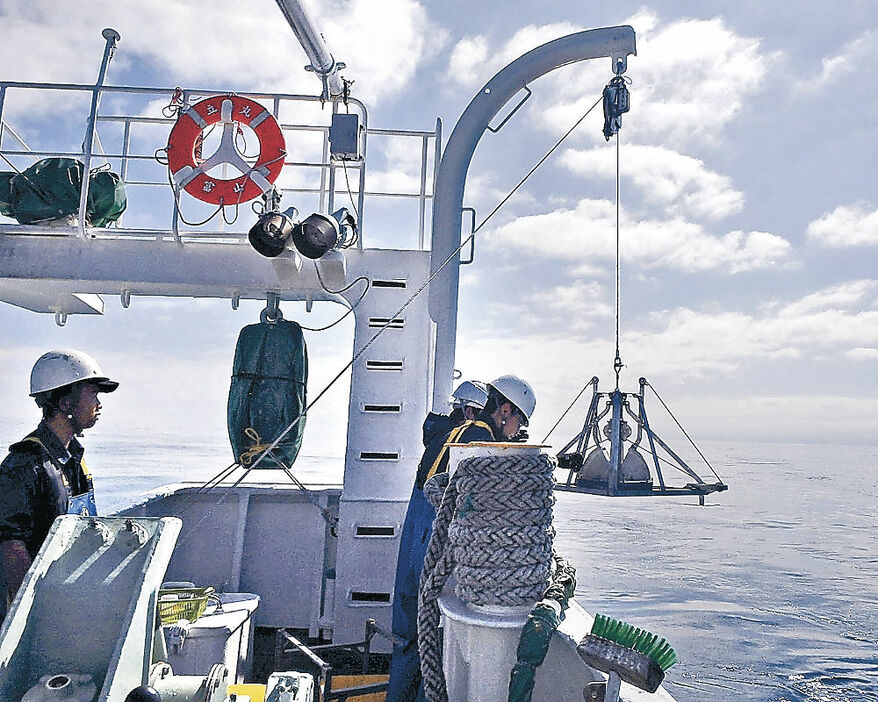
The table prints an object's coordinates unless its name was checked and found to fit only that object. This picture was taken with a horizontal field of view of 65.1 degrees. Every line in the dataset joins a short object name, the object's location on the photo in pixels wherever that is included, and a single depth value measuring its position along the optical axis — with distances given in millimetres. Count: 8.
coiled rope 1960
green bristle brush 1575
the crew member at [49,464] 2143
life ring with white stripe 4523
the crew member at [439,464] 3312
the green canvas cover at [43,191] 4504
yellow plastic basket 3391
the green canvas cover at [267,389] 4785
